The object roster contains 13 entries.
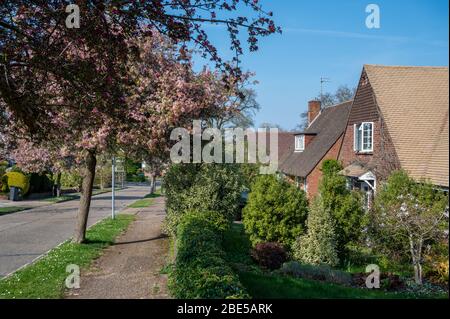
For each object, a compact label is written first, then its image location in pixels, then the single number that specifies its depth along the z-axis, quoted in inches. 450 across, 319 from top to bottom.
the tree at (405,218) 330.3
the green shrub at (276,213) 512.7
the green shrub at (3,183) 1384.1
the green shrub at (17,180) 1368.1
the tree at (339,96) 1958.7
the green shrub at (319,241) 456.8
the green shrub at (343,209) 484.4
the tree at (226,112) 540.7
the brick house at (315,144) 1037.2
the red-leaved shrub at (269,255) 455.3
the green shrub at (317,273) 391.9
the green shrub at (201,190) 534.3
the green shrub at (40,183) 1524.4
